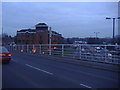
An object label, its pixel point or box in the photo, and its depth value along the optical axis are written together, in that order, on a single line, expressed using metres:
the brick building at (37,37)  59.26
